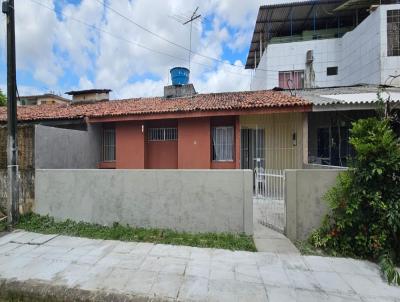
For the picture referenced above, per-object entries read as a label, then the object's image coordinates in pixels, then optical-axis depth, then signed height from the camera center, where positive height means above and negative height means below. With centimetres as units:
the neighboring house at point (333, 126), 916 +82
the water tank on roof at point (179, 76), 1320 +364
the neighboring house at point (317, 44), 1526 +667
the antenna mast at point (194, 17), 1402 +695
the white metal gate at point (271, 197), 569 -110
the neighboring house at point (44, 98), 3166 +646
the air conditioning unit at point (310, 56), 1739 +599
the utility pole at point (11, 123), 609 +62
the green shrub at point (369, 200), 422 -86
